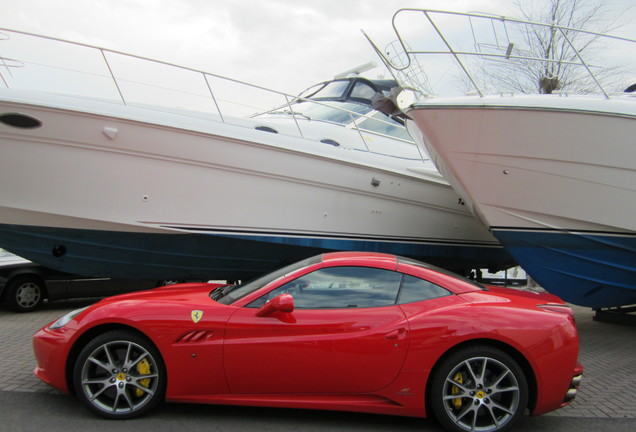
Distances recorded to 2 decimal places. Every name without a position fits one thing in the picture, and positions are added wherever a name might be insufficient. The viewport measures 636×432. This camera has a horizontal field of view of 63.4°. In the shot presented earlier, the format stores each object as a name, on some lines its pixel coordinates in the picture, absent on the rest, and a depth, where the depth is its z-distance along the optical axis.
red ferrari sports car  3.45
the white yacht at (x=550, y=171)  6.46
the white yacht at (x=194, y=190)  6.35
